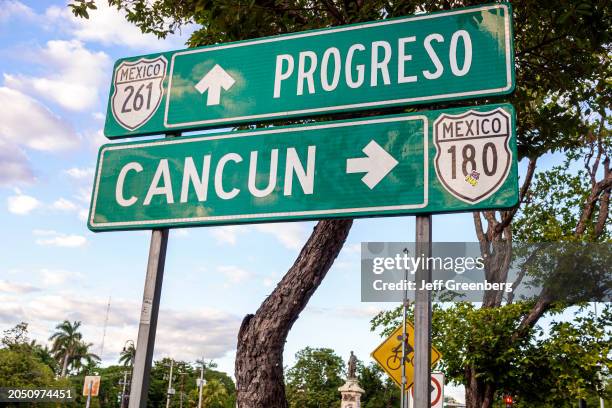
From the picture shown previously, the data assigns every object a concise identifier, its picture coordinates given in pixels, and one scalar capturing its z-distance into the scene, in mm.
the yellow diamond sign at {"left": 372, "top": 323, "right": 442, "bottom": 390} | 11875
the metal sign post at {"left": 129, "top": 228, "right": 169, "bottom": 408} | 3666
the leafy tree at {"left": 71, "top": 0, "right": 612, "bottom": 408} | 5902
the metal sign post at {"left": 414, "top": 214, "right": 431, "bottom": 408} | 3012
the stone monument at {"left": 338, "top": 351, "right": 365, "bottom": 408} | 21516
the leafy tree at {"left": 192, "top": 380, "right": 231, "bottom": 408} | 76750
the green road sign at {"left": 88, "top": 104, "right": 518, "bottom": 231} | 3242
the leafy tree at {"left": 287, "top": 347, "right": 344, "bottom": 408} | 63781
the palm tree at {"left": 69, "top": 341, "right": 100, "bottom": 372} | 93250
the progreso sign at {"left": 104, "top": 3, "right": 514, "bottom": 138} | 3537
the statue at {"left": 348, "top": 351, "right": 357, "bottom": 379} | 21781
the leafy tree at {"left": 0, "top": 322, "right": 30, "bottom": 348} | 45562
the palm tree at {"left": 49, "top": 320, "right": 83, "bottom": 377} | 91812
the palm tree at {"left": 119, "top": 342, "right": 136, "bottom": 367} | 89512
